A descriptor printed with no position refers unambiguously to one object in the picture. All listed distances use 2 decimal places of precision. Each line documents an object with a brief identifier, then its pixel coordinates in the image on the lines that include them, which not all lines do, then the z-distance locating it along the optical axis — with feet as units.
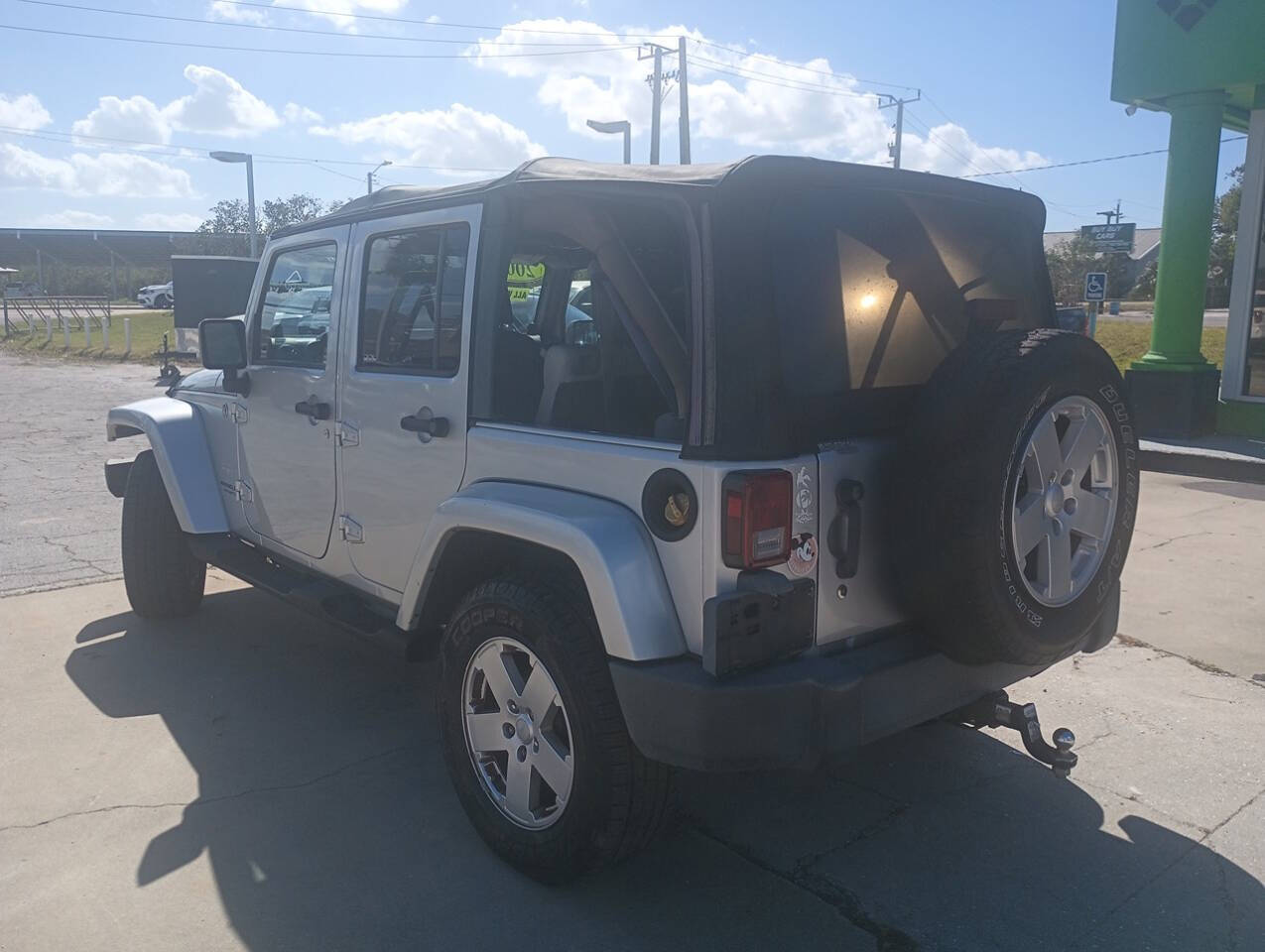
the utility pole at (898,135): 132.87
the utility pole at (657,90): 93.91
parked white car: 176.24
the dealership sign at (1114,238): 70.95
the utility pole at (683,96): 100.13
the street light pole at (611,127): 84.84
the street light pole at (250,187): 99.39
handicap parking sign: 56.80
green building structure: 37.14
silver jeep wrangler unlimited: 8.60
